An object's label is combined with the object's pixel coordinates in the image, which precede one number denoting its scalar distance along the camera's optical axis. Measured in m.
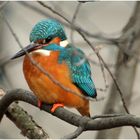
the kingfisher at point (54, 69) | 5.78
